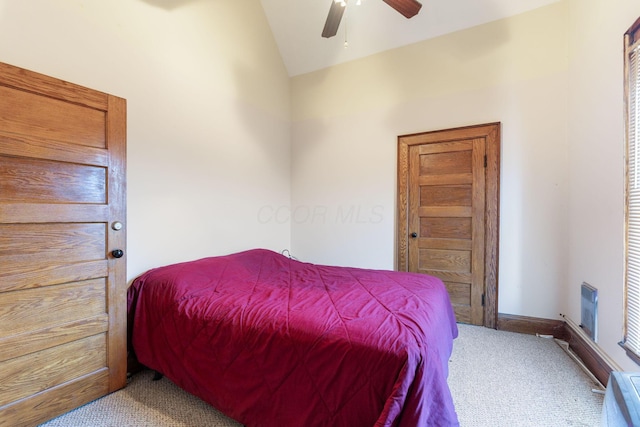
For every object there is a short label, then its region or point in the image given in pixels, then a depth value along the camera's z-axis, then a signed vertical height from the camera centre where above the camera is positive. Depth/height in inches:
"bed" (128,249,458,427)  41.9 -25.2
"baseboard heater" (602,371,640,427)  31.9 -23.3
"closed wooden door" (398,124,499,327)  108.7 +0.0
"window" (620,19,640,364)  59.4 +5.0
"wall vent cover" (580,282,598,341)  76.6 -28.2
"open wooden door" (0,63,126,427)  54.6 -8.6
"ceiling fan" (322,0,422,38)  74.6 +56.9
